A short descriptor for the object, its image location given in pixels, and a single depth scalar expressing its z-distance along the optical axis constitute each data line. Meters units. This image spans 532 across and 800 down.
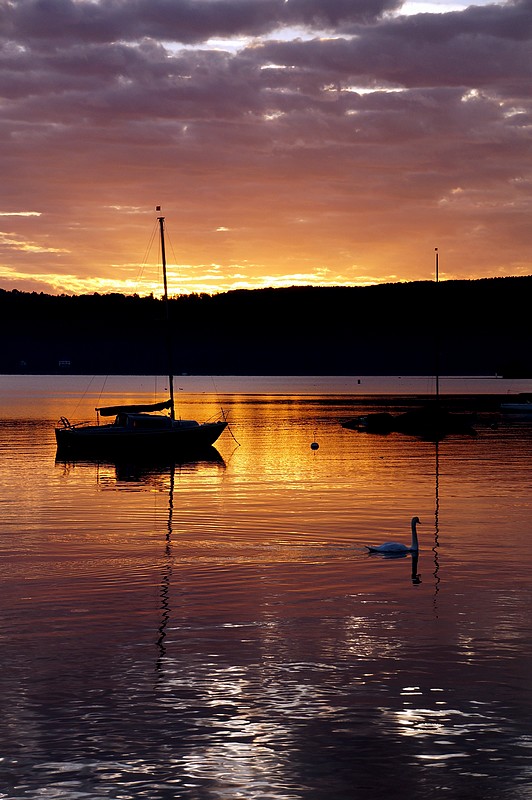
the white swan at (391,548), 31.58
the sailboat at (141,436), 79.69
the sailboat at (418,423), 113.62
